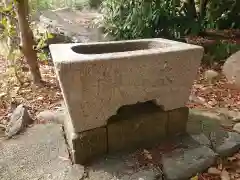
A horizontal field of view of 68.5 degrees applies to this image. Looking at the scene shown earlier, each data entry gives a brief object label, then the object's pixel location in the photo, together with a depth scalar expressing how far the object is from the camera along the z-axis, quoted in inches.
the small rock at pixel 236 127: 63.6
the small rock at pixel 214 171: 51.2
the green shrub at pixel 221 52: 111.5
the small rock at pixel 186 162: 49.2
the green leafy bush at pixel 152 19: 124.1
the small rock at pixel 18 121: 62.8
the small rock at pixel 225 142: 56.0
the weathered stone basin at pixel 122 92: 46.6
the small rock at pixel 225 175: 50.1
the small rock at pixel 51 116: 68.3
